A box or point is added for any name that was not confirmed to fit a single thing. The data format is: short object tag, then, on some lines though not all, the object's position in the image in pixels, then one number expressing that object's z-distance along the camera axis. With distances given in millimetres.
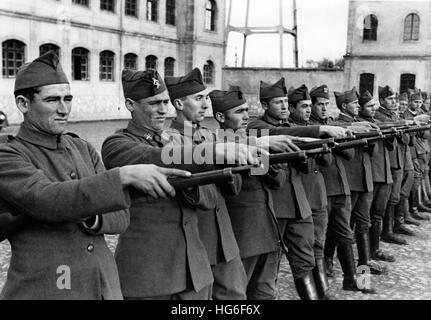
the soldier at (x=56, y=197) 2238
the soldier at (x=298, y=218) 4879
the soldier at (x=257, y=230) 4363
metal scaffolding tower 30081
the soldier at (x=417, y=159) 9141
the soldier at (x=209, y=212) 3709
